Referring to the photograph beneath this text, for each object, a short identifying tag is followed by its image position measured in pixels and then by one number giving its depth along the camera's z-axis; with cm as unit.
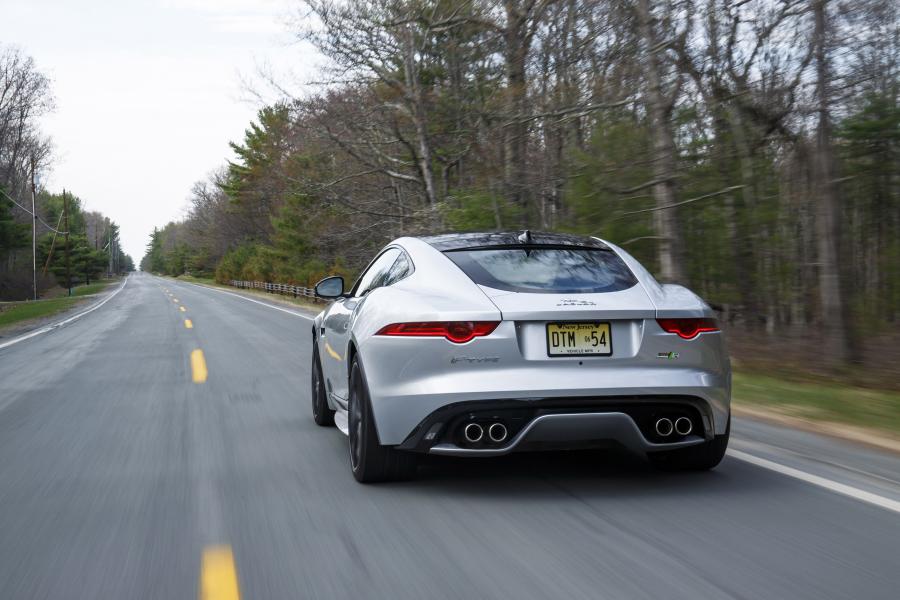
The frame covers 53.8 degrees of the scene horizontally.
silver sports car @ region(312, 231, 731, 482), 442
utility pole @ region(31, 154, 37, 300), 5678
